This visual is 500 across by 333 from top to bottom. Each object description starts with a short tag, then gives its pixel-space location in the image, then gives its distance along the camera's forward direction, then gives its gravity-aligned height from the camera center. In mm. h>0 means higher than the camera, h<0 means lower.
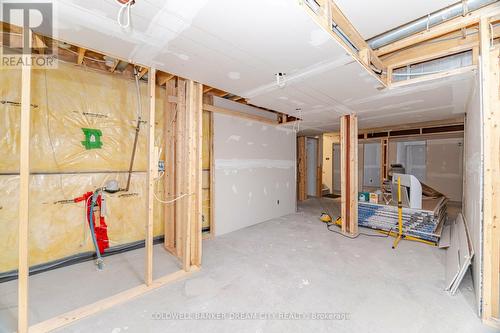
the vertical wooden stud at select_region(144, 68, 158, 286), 2217 -102
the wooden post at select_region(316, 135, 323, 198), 7897 -46
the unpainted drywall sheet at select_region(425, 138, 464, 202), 6516 +37
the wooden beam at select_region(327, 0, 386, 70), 1745 +1221
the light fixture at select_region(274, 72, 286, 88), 2347 +999
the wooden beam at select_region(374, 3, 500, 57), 1790 +1289
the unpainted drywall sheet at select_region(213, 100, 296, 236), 4027 -122
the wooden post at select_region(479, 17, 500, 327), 1836 -49
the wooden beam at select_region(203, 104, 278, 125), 3791 +1026
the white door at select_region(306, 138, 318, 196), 8000 +65
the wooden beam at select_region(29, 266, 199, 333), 1754 -1284
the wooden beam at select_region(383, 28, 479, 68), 2176 +1291
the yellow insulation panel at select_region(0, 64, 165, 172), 2373 +601
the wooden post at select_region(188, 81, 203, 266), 2627 -33
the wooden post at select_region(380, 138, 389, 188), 7145 +363
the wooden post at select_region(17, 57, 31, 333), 1576 -269
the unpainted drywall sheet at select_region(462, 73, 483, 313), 1972 -251
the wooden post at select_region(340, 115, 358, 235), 4062 -117
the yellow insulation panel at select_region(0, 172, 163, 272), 2363 -649
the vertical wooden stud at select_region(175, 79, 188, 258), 2771 +4
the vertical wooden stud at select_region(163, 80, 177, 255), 3201 -103
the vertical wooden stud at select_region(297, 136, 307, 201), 6996 +22
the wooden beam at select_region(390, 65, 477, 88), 2234 +1028
